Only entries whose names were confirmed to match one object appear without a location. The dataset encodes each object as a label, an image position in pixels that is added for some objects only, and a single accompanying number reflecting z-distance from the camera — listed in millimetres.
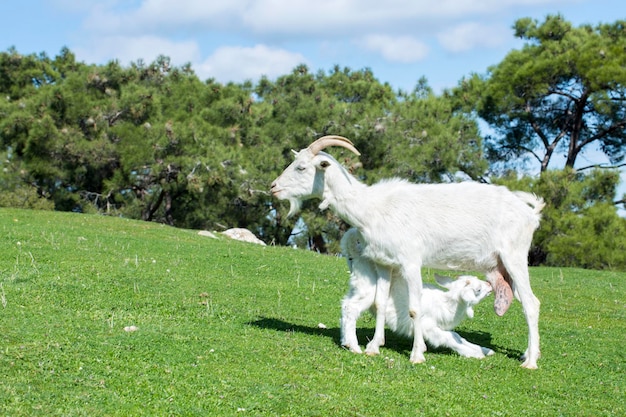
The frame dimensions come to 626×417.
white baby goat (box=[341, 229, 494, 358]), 8977
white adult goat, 8781
